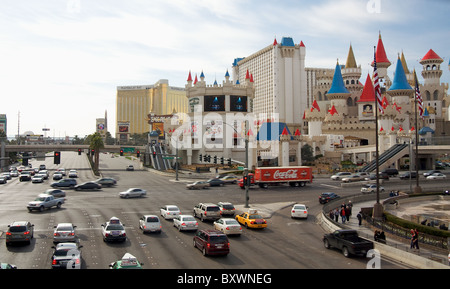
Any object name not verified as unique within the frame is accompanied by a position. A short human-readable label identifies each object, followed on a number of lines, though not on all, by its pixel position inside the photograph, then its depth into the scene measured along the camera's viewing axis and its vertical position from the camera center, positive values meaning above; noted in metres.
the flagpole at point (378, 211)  33.25 -5.10
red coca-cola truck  56.34 -3.98
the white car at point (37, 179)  64.88 -5.09
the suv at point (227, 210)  34.44 -5.19
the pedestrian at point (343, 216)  32.50 -5.37
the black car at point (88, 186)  55.15 -5.22
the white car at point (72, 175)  74.96 -5.06
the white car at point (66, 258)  18.73 -5.00
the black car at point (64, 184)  57.52 -5.11
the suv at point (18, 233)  23.75 -4.90
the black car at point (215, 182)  59.86 -5.12
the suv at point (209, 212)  32.47 -5.09
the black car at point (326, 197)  42.84 -5.25
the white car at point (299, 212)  34.53 -5.38
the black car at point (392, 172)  70.12 -4.32
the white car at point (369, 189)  49.77 -5.13
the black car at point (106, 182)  60.66 -5.11
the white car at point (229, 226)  27.16 -5.20
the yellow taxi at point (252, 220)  29.99 -5.33
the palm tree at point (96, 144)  87.44 +0.47
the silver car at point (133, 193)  47.26 -5.27
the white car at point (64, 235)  24.30 -5.08
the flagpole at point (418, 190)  47.72 -4.97
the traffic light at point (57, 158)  53.12 -1.48
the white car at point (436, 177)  62.22 -4.58
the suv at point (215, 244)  21.72 -5.02
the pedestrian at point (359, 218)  32.25 -5.50
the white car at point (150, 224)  27.59 -5.13
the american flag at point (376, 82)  34.01 +5.10
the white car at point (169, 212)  33.03 -5.19
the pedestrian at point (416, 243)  23.22 -5.35
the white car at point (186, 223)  28.39 -5.19
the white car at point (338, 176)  66.06 -4.68
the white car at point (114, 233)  24.62 -5.05
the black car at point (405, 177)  64.12 -4.70
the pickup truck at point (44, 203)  36.56 -5.00
